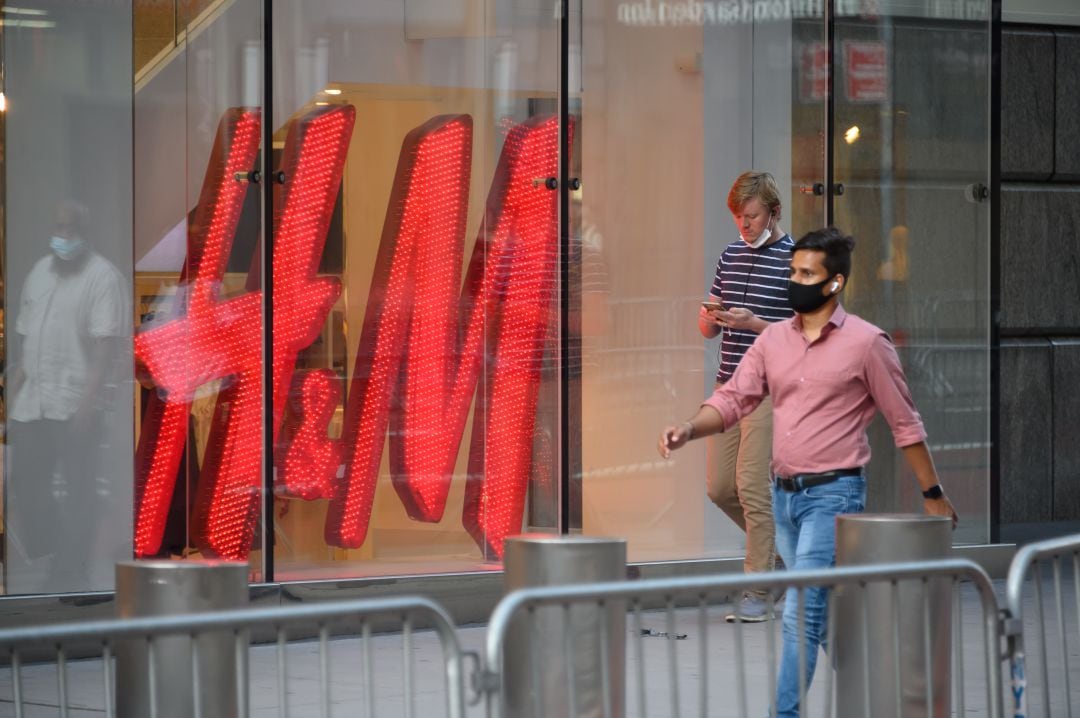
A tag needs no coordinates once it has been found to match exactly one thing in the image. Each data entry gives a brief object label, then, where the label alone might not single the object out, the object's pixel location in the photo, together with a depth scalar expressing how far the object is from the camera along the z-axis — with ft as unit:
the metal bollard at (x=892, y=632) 36.63
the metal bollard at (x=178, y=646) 32.17
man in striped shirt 57.77
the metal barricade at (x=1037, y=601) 33.42
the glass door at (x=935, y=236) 69.77
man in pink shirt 40.93
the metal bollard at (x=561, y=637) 34.60
